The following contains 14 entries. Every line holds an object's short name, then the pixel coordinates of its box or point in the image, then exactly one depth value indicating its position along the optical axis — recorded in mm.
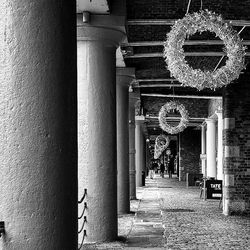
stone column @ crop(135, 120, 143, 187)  25719
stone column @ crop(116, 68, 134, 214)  13844
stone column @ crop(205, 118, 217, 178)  25797
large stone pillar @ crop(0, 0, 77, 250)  2748
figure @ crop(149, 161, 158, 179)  55141
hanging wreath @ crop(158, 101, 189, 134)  18109
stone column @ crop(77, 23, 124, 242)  8625
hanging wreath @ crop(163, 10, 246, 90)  7707
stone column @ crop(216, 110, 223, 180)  21372
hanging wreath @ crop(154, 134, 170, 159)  39169
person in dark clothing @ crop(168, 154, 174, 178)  45125
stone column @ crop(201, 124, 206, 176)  30969
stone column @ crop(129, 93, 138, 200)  18656
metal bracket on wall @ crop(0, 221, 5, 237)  2756
